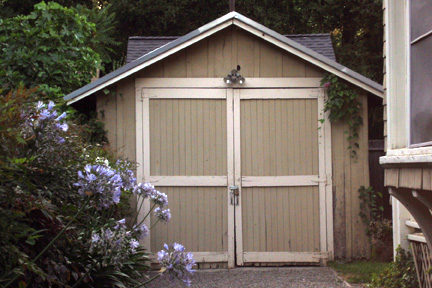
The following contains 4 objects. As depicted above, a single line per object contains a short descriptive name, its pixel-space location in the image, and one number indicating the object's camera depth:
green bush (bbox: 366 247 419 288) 5.87
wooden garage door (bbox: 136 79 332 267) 8.17
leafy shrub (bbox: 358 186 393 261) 8.09
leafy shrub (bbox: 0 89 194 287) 2.94
